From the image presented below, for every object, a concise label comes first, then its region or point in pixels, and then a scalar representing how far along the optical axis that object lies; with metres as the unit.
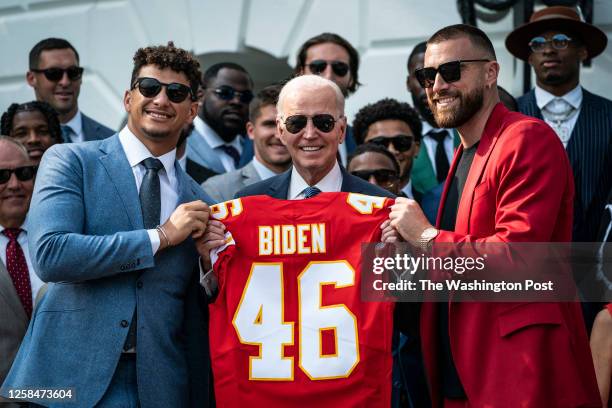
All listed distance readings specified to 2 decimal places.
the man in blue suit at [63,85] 7.93
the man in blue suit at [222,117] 8.01
